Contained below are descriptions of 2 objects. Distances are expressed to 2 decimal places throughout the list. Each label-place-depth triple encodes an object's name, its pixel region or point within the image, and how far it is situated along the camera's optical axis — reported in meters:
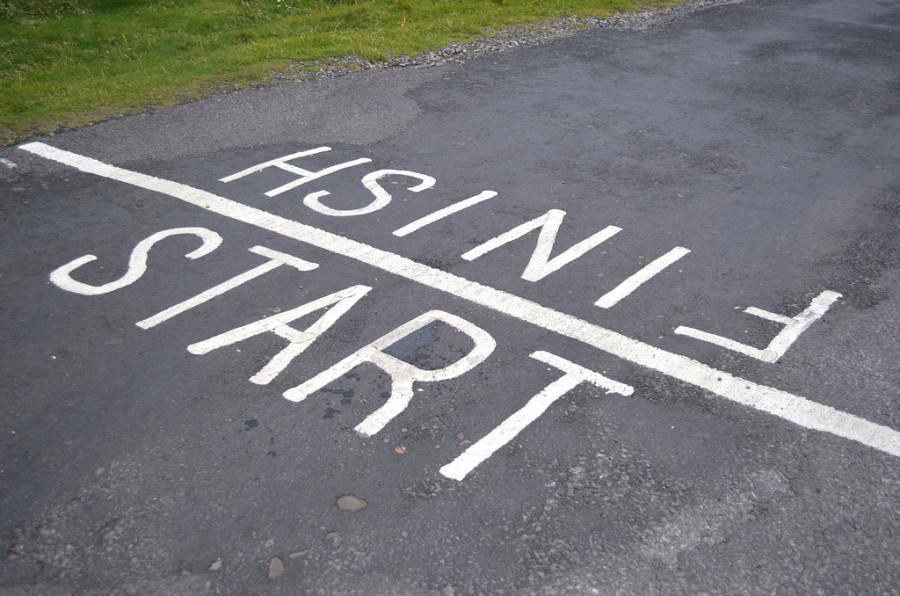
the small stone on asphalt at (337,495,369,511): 4.41
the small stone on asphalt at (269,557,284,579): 4.00
